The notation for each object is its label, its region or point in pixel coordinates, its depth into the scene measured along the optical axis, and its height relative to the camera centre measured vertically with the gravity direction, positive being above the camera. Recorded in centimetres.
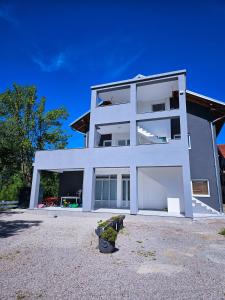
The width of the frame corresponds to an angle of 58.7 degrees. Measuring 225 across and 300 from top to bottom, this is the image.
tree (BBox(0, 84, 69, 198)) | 2362 +770
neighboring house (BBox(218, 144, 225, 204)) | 2365 +288
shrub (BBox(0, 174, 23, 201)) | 2189 +0
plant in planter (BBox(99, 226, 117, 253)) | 692 -166
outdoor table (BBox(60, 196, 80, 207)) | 1870 -57
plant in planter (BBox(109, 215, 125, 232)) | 976 -146
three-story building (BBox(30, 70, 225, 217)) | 1477 +297
